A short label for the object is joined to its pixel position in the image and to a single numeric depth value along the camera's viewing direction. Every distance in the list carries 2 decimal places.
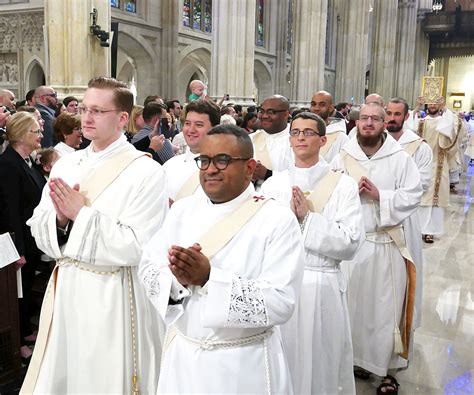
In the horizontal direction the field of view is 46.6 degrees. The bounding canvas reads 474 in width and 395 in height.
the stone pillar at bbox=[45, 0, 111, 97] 8.93
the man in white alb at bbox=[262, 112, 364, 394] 3.31
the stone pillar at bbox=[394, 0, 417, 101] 28.83
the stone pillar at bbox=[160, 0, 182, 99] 20.08
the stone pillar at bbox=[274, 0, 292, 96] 28.28
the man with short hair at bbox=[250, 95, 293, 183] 5.05
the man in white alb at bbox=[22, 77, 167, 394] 2.91
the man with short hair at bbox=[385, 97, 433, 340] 5.00
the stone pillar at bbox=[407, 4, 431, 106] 31.70
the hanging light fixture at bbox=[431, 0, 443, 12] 34.13
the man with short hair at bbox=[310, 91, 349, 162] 5.90
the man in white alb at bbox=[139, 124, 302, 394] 2.11
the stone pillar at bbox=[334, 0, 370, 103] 23.30
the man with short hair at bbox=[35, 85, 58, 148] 6.97
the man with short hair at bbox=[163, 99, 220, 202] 3.56
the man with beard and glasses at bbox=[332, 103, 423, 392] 4.19
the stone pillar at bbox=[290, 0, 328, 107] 18.44
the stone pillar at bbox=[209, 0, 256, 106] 13.58
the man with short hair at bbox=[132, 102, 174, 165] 5.48
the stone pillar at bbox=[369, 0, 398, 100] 26.12
